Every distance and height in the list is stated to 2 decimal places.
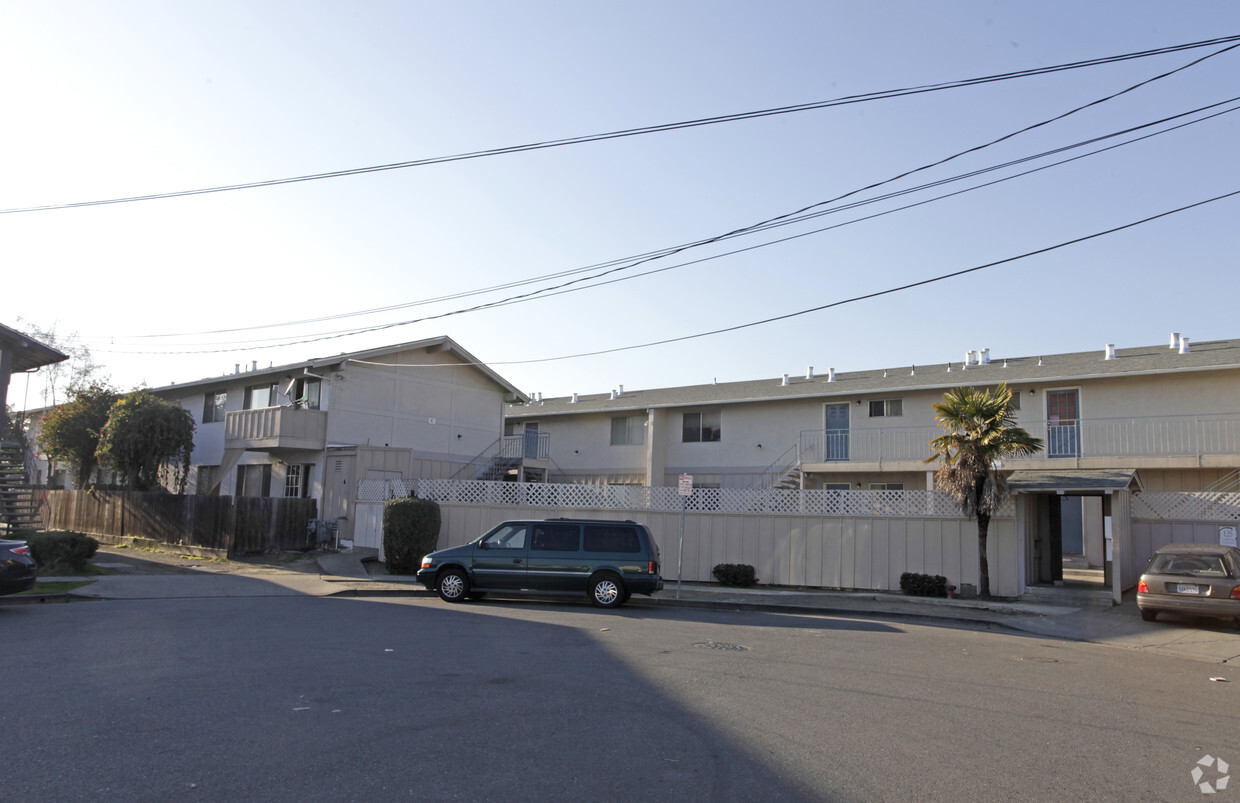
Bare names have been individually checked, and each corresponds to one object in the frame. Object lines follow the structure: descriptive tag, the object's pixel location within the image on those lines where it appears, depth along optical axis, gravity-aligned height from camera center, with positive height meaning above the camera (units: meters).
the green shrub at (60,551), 18.94 -1.45
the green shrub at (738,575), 20.86 -1.73
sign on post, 18.66 +0.28
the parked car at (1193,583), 14.41 -1.16
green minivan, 16.44 -1.24
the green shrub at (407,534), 21.94 -1.01
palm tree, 18.08 +1.27
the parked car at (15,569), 13.24 -1.30
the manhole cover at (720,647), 11.32 -1.89
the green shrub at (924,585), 19.08 -1.71
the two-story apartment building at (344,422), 27.84 +2.43
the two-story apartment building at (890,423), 22.66 +2.60
